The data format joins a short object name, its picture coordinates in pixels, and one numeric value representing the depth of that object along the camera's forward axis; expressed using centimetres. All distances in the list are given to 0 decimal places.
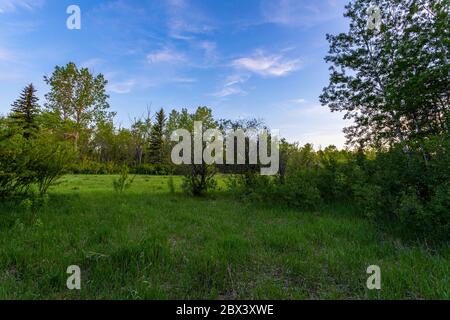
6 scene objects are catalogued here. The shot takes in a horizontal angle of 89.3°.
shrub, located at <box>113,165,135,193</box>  967
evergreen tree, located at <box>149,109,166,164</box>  3838
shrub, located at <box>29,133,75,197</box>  597
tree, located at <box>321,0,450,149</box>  766
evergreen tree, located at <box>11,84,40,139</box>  3128
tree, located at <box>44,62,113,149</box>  2983
